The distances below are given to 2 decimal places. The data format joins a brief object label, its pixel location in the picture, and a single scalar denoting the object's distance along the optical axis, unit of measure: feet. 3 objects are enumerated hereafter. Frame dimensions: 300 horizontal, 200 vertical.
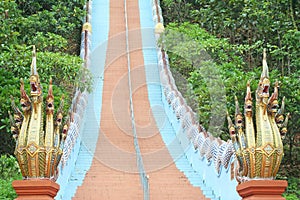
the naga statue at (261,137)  43.94
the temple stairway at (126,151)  65.33
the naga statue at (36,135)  43.82
